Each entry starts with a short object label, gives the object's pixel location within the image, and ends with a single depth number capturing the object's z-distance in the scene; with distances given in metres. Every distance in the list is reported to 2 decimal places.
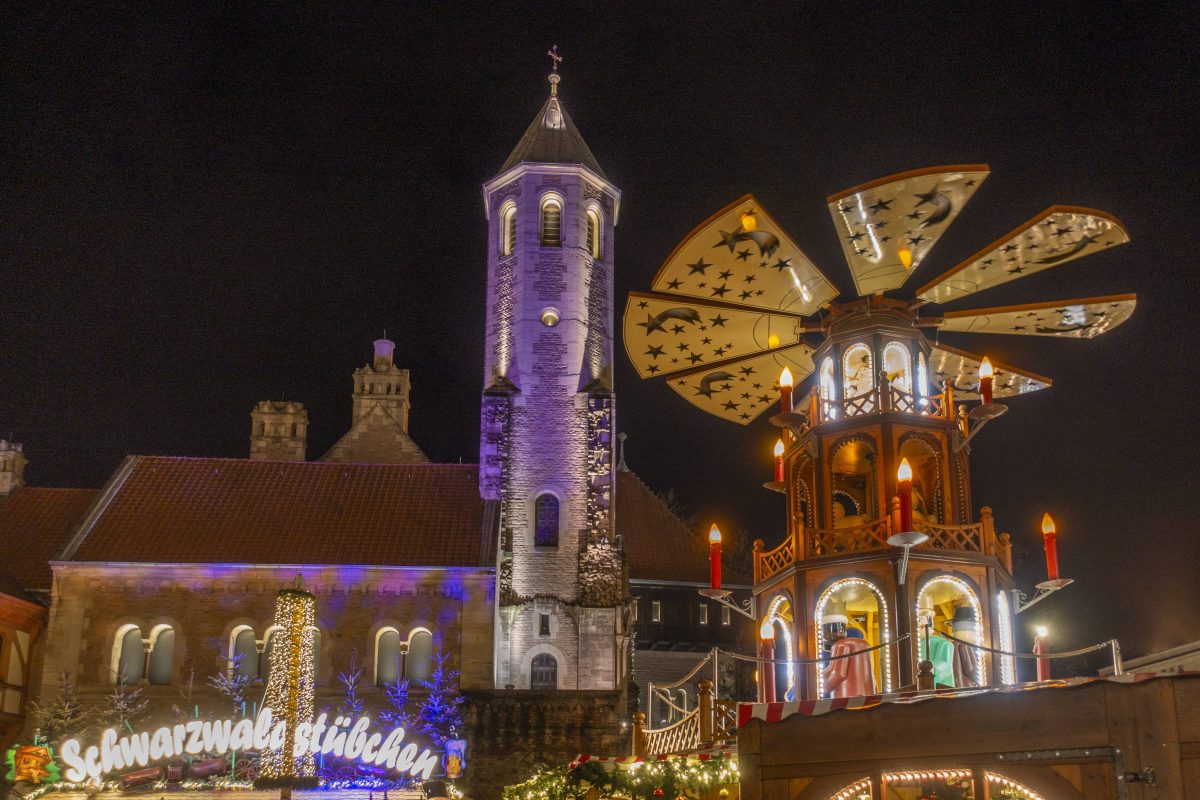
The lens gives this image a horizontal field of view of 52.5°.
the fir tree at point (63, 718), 33.94
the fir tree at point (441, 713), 34.31
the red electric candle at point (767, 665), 17.06
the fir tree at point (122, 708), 34.31
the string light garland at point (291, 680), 26.48
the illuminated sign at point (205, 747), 30.84
